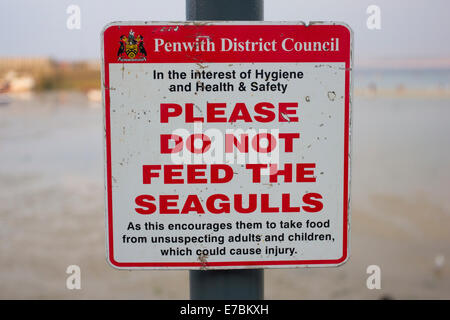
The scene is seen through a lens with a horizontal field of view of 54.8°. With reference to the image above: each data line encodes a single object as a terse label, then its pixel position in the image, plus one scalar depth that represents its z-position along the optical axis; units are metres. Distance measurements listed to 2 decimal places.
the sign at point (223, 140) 1.23
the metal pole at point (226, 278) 1.23
